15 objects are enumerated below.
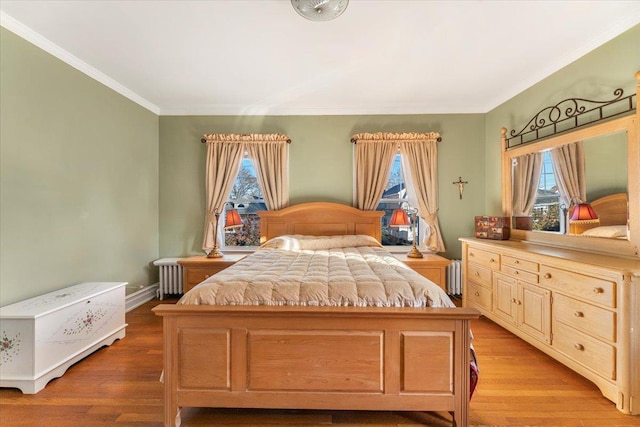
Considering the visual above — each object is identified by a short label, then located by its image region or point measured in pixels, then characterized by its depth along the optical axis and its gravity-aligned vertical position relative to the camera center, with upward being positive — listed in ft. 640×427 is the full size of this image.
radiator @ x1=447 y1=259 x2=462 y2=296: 12.27 -2.81
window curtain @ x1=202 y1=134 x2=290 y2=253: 12.59 +2.18
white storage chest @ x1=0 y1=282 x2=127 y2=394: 6.21 -2.98
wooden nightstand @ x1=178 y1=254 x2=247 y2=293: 10.99 -2.19
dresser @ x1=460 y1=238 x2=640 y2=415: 5.44 -2.32
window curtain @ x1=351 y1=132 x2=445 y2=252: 12.41 +2.10
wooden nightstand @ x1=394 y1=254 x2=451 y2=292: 10.65 -2.09
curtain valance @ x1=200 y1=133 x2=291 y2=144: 12.52 +3.53
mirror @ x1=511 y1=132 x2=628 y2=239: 6.75 +0.64
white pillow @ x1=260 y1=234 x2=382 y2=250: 10.50 -1.12
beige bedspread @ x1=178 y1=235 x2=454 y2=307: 5.28 -1.46
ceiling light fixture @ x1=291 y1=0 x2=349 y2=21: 6.03 +4.66
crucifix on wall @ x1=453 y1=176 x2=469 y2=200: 12.65 +1.42
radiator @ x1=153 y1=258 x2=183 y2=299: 12.17 -2.87
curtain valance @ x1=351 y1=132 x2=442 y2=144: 12.35 +3.51
